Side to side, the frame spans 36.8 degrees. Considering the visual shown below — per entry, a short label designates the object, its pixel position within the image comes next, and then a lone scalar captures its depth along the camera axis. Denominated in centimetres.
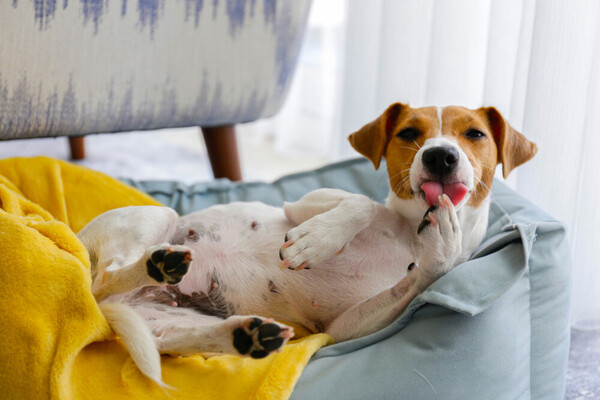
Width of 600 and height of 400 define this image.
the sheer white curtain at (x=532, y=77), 93
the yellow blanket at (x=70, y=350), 70
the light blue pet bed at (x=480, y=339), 73
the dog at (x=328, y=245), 76
